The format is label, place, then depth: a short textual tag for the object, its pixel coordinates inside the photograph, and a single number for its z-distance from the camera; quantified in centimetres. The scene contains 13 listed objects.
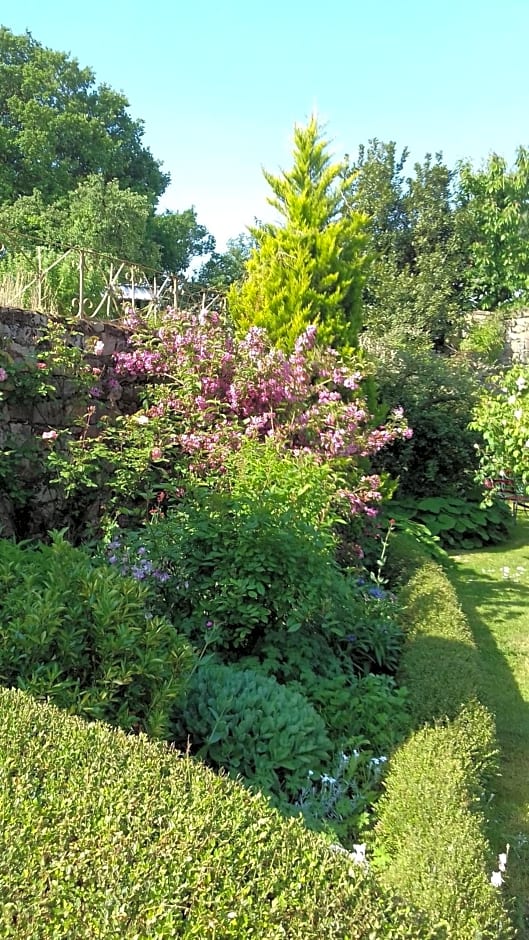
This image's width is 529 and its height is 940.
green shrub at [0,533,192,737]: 209
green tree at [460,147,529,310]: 1580
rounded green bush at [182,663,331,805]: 238
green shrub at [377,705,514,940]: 174
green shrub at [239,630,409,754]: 286
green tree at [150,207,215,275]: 2544
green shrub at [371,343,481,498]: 817
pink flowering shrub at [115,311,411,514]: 523
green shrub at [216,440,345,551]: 372
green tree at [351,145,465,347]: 1519
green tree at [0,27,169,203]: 2217
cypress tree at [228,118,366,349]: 602
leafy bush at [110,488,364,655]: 307
